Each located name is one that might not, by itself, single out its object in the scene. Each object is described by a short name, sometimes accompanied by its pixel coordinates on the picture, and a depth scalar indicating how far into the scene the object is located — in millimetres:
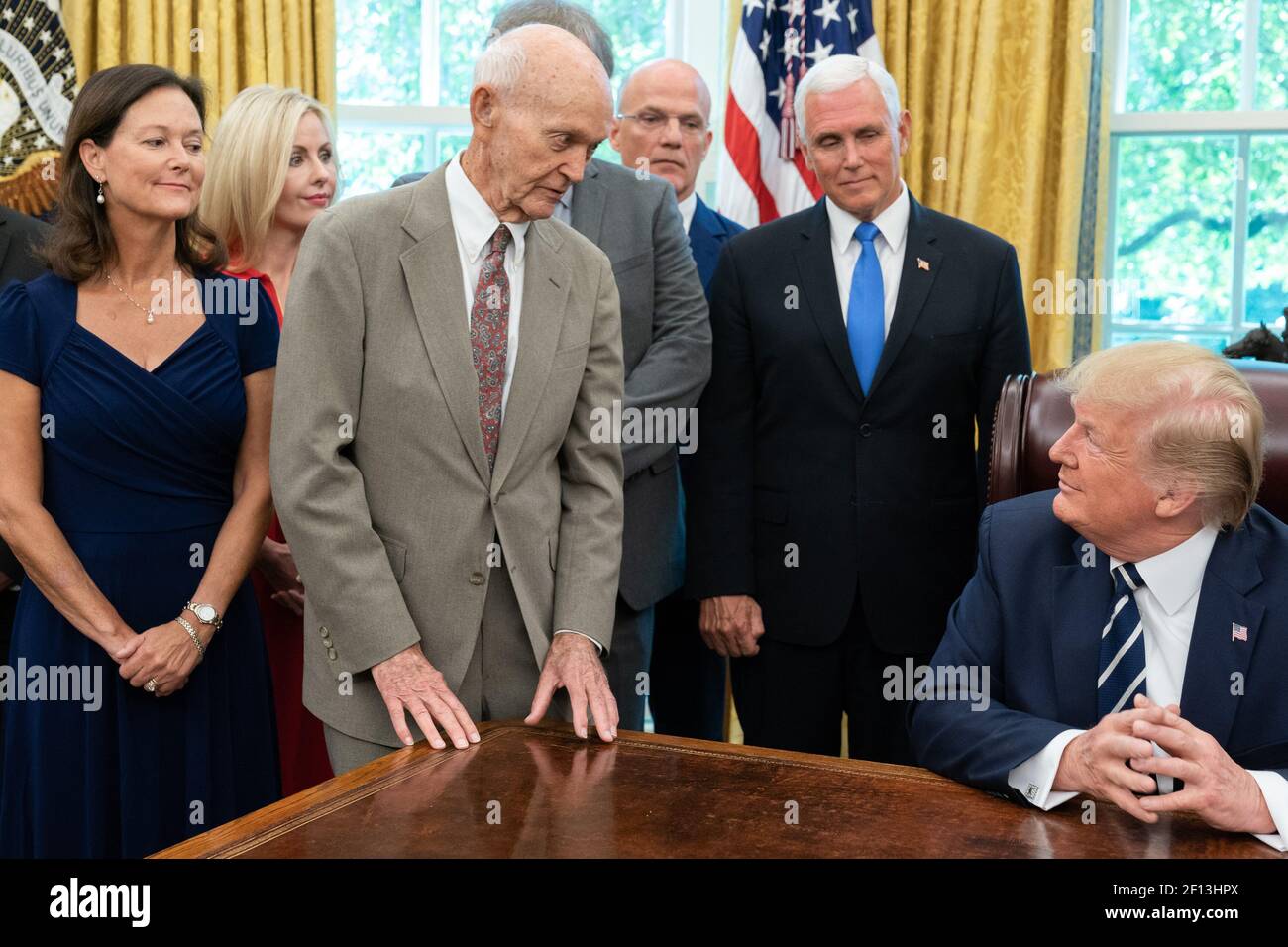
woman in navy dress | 2521
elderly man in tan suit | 2148
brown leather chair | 2418
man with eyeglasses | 3619
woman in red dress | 3150
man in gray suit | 3018
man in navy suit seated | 1952
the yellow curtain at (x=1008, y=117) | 4895
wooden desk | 1611
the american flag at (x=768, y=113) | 5004
